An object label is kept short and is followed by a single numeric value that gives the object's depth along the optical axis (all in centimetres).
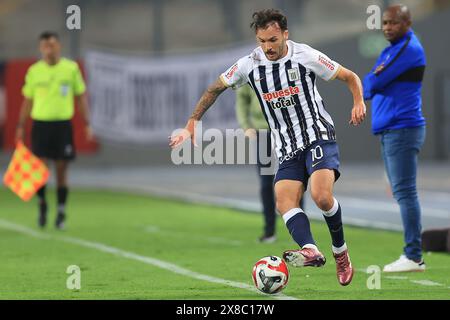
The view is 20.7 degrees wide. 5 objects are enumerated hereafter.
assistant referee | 1611
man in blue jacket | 1066
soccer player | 937
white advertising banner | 3262
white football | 910
